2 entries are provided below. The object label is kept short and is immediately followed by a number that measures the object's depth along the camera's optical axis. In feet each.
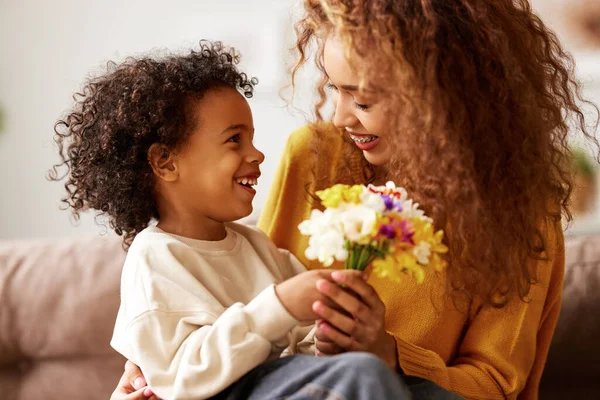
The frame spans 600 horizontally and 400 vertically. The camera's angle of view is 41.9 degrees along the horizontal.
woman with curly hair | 5.07
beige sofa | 7.44
